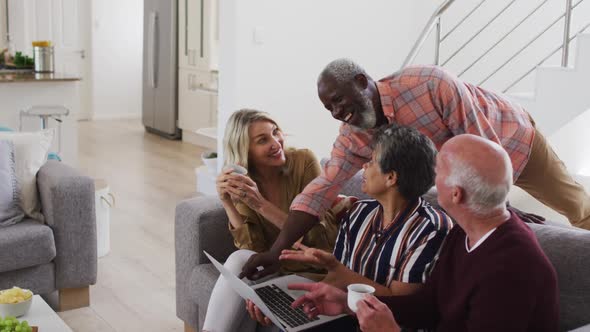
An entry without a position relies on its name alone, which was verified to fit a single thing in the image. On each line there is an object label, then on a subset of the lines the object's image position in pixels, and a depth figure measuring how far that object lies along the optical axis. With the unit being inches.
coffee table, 95.3
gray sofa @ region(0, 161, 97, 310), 126.6
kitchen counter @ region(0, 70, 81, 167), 220.8
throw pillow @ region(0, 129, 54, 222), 135.8
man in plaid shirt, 88.5
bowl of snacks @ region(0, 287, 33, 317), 96.4
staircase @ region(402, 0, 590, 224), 142.8
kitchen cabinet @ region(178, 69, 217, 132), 312.5
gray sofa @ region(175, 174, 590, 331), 111.0
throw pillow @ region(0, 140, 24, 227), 131.0
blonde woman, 104.7
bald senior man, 66.1
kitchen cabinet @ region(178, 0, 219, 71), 303.4
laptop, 85.7
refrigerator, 323.9
